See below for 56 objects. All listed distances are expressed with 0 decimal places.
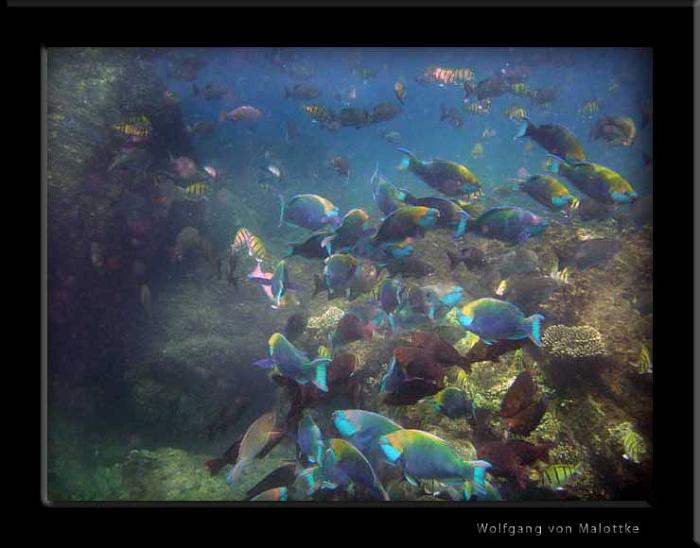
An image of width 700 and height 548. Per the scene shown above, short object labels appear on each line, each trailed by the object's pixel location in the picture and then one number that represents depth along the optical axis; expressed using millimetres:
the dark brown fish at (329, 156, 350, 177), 6719
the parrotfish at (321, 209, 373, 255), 3525
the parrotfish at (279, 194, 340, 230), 3791
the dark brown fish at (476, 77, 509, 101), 7094
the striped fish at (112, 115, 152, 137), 4969
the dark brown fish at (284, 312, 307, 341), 4371
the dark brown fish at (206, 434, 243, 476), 3180
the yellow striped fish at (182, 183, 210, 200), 5746
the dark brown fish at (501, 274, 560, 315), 4070
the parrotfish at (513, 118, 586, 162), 3385
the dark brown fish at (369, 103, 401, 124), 6734
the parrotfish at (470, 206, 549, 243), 3312
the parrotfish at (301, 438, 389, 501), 2451
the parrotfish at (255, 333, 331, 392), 2863
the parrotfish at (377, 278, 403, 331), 3605
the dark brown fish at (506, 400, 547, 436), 2828
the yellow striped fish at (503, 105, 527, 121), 9039
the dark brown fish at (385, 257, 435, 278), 3742
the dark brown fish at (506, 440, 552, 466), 2785
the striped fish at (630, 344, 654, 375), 2750
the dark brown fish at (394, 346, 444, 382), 2871
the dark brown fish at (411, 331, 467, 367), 3021
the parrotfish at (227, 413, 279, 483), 3008
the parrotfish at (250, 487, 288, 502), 2736
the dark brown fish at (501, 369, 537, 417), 2861
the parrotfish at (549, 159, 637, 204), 3099
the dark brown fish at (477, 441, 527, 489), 2783
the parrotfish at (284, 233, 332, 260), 3496
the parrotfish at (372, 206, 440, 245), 3312
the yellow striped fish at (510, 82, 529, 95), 7450
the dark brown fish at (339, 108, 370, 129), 6395
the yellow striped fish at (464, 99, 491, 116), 8516
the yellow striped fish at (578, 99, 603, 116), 7486
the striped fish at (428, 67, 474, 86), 7134
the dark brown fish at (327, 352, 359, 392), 3295
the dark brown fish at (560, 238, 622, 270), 3785
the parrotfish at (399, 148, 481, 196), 3807
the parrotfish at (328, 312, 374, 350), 3793
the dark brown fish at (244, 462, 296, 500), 2988
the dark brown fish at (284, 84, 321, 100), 7949
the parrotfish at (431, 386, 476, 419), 2836
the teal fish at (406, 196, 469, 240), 3475
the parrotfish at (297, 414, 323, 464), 2826
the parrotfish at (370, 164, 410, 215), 3916
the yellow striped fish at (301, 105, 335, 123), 7098
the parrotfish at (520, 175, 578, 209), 3482
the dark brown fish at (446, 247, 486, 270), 4098
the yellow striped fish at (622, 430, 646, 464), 2771
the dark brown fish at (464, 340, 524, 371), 3055
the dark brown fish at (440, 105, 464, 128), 8570
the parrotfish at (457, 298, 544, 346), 2785
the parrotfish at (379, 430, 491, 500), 2313
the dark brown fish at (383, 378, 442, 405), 2822
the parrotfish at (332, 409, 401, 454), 2522
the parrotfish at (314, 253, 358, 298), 3521
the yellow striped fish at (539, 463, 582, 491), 2711
